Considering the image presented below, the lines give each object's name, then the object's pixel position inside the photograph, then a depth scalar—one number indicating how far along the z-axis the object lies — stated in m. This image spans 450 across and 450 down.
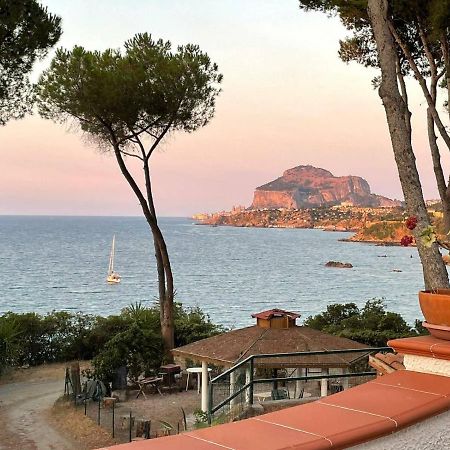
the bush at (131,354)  14.41
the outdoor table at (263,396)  6.99
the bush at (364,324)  16.27
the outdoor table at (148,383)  14.25
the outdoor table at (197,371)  14.24
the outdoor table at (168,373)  14.67
